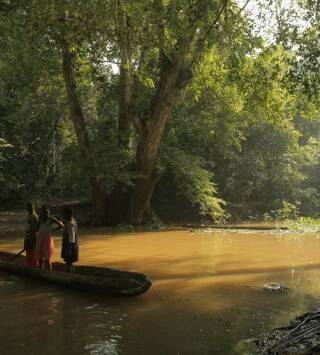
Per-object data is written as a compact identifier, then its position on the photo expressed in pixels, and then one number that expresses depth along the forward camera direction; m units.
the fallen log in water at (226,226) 22.45
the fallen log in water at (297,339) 4.97
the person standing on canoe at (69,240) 9.66
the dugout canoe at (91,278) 8.48
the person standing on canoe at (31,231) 10.59
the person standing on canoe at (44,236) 10.32
